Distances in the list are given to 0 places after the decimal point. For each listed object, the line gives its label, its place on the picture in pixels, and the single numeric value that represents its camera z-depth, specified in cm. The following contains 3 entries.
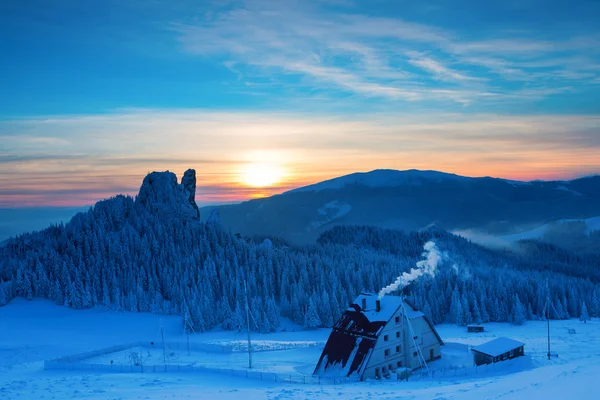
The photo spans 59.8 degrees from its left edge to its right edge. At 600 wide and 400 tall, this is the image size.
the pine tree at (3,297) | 9494
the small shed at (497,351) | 4853
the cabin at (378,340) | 4909
